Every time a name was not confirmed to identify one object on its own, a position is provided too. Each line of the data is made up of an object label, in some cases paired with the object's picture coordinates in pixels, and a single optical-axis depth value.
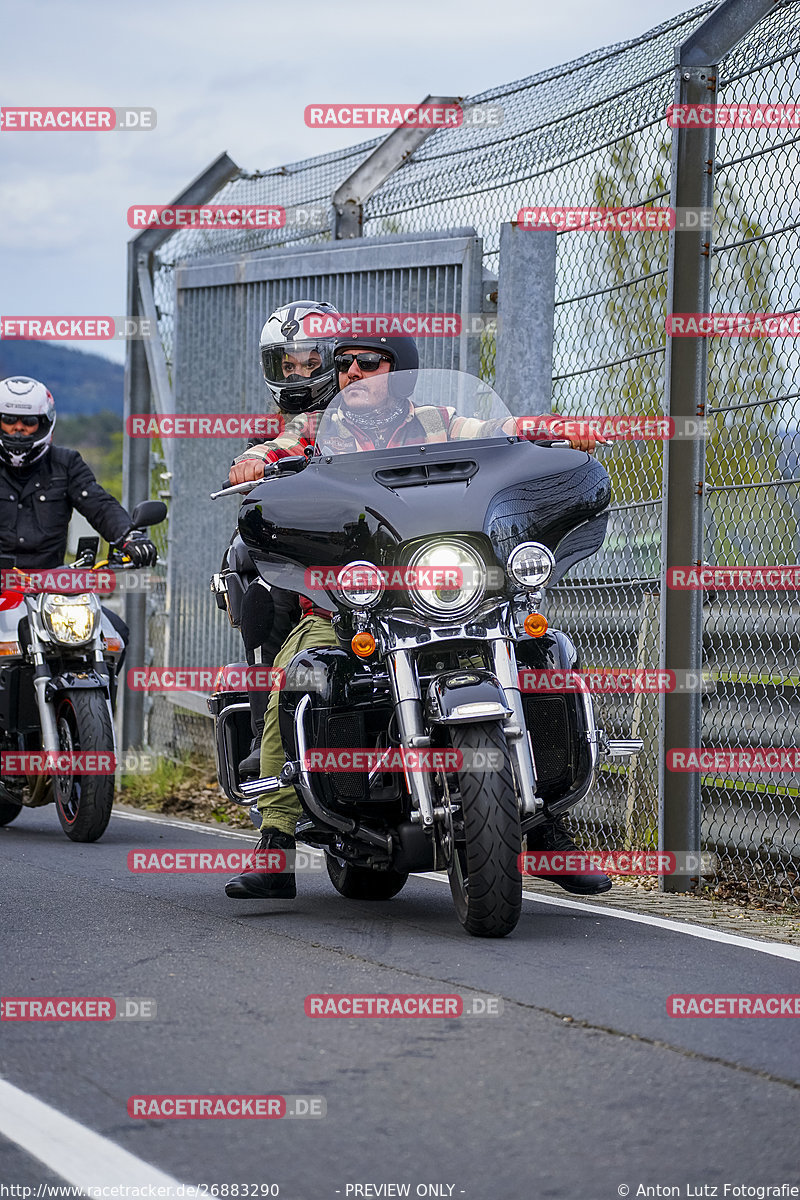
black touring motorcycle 9.43
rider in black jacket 17.58
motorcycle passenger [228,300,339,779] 11.93
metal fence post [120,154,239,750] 23.11
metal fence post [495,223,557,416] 15.43
